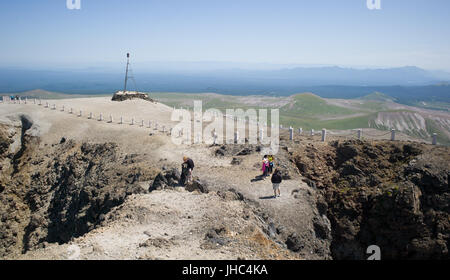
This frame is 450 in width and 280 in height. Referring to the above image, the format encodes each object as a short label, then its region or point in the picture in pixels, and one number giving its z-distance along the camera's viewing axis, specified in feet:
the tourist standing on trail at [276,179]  59.47
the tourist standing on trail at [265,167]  69.51
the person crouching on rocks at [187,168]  62.18
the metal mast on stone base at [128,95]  144.75
